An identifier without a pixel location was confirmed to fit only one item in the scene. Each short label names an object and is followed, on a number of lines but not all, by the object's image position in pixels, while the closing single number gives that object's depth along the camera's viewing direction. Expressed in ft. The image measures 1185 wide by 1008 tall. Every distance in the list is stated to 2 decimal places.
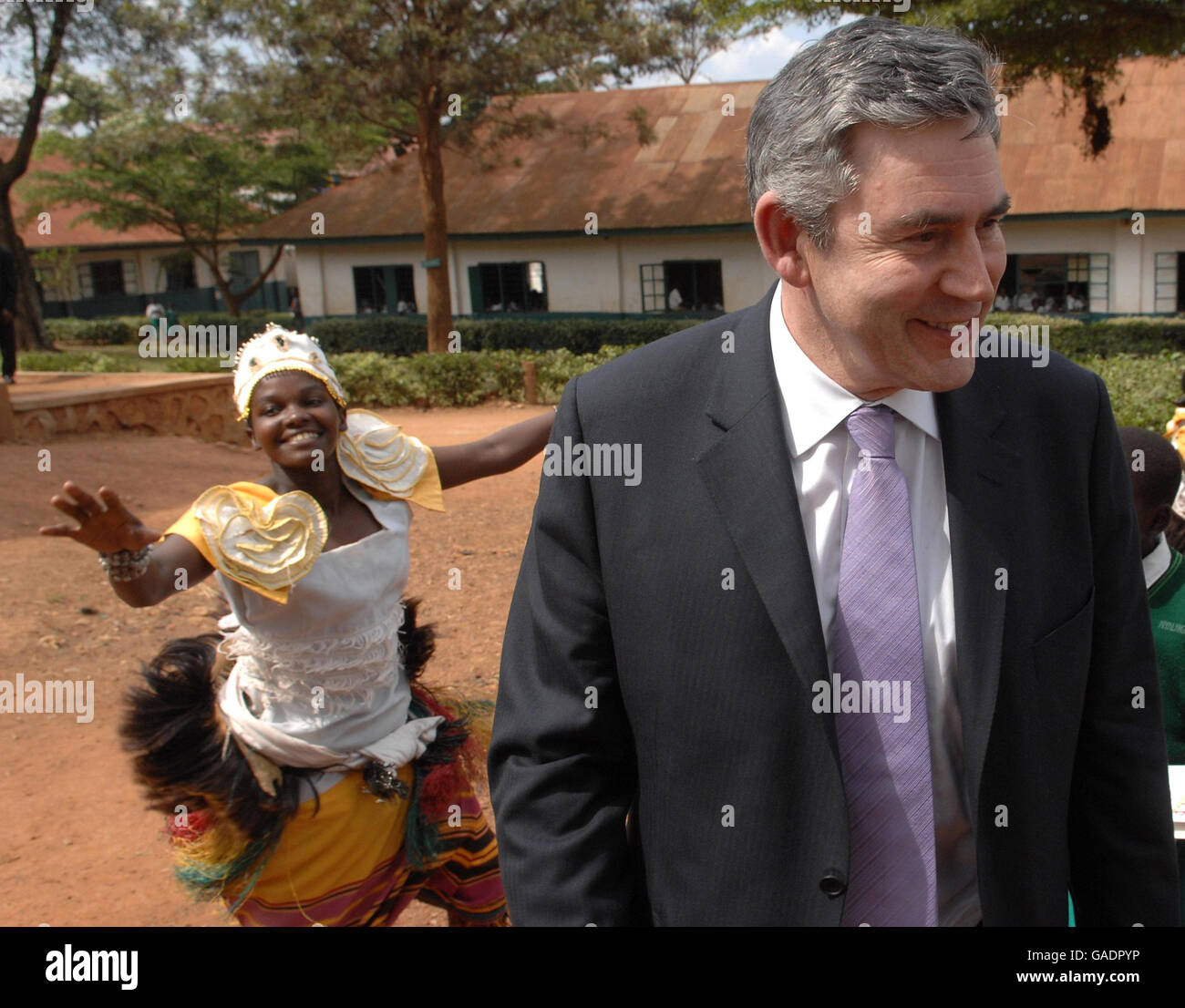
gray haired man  5.47
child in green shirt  9.51
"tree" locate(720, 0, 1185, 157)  40.91
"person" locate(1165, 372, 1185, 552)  12.92
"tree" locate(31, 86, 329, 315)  92.38
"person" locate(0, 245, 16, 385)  41.81
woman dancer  10.25
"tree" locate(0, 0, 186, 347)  76.13
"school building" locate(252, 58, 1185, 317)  71.51
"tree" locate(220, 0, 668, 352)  65.82
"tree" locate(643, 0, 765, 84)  71.20
